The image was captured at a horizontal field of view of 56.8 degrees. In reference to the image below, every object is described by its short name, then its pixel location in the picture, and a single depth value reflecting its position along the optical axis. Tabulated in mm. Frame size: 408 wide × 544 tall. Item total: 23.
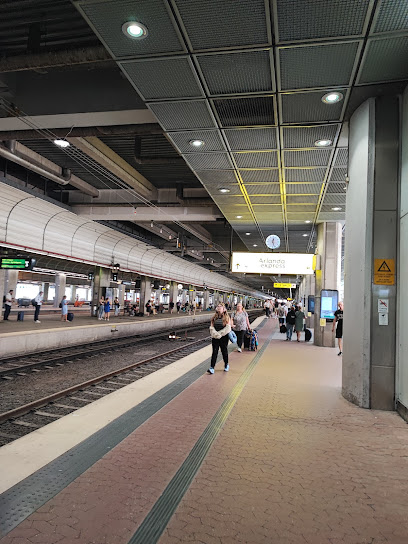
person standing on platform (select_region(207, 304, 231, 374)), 8219
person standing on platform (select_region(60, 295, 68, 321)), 20608
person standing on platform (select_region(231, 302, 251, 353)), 12047
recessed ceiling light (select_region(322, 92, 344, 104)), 5655
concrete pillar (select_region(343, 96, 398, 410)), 5586
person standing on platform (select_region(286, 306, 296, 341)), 17422
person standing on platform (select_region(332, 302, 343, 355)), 11320
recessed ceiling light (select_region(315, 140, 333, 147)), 7203
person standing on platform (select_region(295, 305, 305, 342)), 17047
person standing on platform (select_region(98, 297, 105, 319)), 24578
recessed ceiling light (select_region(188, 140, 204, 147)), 7511
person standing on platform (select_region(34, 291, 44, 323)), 19781
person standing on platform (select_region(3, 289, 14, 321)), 19831
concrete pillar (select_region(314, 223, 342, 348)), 14703
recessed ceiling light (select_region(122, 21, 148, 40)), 4323
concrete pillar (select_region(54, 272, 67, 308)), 34250
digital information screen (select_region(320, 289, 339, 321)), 14203
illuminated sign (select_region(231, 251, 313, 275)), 13477
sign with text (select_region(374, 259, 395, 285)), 5621
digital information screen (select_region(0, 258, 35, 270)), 15875
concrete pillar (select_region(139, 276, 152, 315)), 33031
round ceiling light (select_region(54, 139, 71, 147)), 9395
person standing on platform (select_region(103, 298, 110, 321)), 23844
